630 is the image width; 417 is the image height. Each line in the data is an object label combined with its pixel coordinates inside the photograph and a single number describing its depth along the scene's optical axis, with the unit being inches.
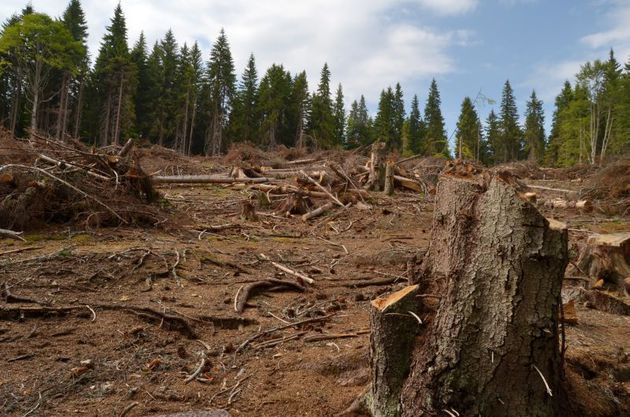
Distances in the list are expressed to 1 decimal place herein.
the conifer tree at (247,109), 1961.1
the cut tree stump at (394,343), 86.4
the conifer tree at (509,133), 2443.4
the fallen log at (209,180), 566.6
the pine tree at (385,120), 2443.4
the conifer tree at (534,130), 2405.3
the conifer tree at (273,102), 2018.9
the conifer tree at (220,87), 1939.0
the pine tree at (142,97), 1702.8
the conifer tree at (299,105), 2150.6
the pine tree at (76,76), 1443.2
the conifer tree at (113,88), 1502.2
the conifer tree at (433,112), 2565.0
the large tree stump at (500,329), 77.1
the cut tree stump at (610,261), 197.6
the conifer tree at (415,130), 2511.1
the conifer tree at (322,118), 2137.1
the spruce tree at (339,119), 2347.4
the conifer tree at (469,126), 1784.4
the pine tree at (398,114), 2576.3
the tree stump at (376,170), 523.8
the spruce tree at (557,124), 2200.8
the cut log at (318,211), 397.9
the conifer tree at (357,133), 2527.1
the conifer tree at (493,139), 2440.1
